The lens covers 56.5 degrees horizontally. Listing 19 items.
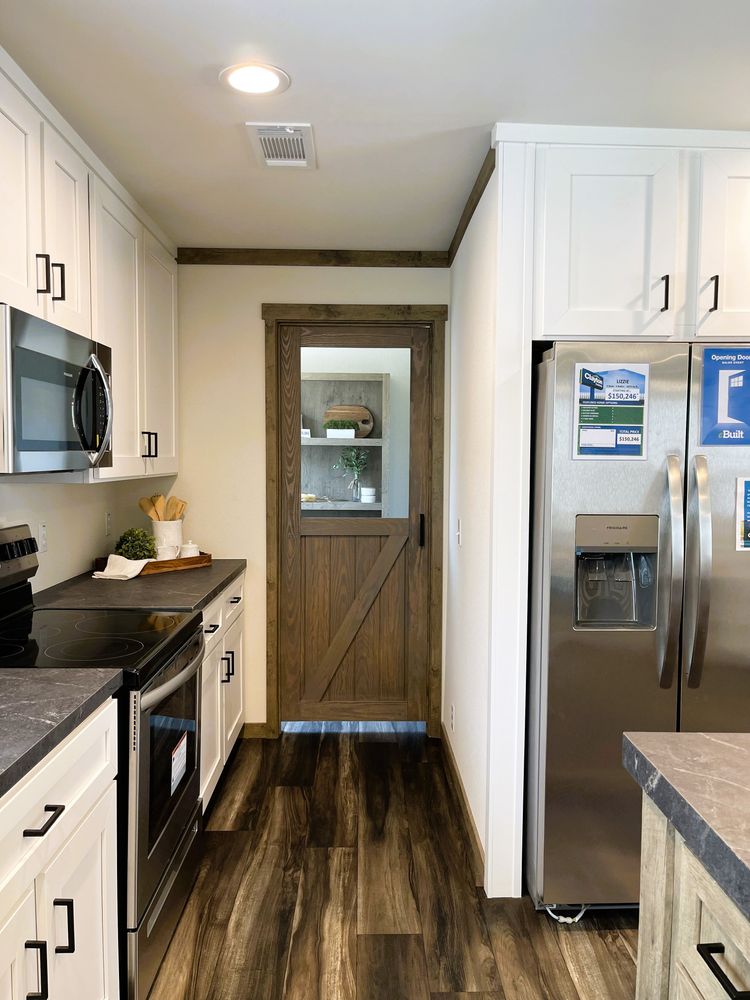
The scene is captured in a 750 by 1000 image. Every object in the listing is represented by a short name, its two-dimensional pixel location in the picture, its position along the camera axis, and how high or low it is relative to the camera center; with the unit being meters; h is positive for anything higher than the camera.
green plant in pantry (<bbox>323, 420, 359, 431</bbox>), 3.68 +0.23
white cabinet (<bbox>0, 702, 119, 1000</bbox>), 1.20 -0.80
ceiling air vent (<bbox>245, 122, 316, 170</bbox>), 2.19 +1.06
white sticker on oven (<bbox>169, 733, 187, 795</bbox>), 2.11 -0.91
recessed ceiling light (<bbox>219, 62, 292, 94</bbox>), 1.86 +1.06
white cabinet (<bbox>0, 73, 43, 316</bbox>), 1.77 +0.70
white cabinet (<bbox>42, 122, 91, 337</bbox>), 2.04 +0.72
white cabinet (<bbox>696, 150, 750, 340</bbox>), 2.21 +0.72
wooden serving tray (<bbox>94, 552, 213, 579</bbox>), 3.07 -0.44
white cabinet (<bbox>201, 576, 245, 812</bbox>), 2.70 -0.93
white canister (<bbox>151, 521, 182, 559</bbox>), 3.23 -0.30
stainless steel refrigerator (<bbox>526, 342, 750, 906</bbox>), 2.14 -0.33
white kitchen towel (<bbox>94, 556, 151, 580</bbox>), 2.92 -0.43
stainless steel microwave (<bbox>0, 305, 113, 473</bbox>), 1.71 +0.19
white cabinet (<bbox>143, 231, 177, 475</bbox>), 3.04 +0.51
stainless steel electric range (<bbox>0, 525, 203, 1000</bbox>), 1.76 -0.72
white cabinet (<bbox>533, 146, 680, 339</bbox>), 2.18 +0.73
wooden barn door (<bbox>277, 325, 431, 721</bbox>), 3.66 -0.51
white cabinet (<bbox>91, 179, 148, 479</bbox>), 2.44 +0.59
